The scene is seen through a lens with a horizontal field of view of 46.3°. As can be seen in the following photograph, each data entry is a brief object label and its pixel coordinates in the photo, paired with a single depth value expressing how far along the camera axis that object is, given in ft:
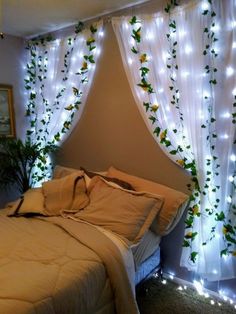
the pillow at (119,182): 7.73
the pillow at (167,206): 7.11
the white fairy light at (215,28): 6.48
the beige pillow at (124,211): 6.51
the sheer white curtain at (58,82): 9.46
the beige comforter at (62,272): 4.51
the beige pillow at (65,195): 7.78
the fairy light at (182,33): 7.03
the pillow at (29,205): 7.87
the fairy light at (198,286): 7.52
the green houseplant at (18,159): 10.33
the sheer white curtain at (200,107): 6.55
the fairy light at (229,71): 6.42
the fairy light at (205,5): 6.56
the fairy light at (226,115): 6.56
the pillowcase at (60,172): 9.56
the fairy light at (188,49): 6.98
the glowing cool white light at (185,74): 7.07
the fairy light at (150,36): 7.66
